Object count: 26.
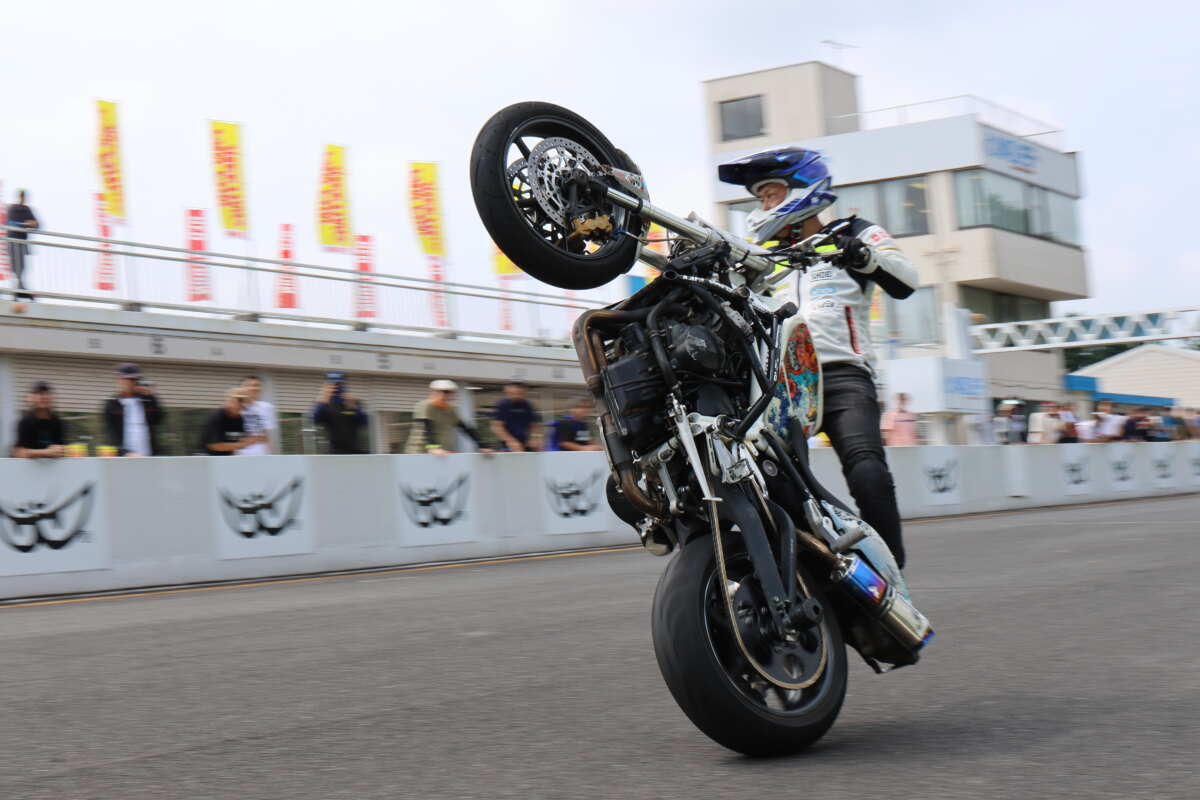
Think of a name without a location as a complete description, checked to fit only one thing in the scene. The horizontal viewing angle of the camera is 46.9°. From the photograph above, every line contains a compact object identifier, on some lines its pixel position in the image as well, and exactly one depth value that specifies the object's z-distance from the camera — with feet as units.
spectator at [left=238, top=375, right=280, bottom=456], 41.19
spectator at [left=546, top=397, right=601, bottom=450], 51.65
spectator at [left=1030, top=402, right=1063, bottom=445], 83.25
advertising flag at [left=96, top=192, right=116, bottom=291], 65.31
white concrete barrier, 34.76
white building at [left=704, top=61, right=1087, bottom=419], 160.66
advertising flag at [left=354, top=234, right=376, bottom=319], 80.38
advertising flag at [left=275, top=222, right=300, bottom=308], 75.77
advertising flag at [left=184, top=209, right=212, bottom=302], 69.97
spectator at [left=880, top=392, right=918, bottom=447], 68.03
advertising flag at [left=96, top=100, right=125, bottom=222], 79.05
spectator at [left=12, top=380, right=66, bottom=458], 35.27
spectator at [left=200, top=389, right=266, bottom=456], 40.16
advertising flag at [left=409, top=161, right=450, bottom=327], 103.50
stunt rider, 15.03
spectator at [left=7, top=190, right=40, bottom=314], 57.72
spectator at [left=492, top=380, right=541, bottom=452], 48.76
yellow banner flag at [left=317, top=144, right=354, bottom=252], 98.02
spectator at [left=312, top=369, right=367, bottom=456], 44.09
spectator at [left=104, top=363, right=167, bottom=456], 39.88
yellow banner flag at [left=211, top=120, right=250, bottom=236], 89.15
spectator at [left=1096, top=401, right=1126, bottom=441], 88.26
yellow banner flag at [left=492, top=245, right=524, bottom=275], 95.66
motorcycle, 11.41
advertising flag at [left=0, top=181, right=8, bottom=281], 57.11
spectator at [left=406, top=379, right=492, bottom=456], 45.62
